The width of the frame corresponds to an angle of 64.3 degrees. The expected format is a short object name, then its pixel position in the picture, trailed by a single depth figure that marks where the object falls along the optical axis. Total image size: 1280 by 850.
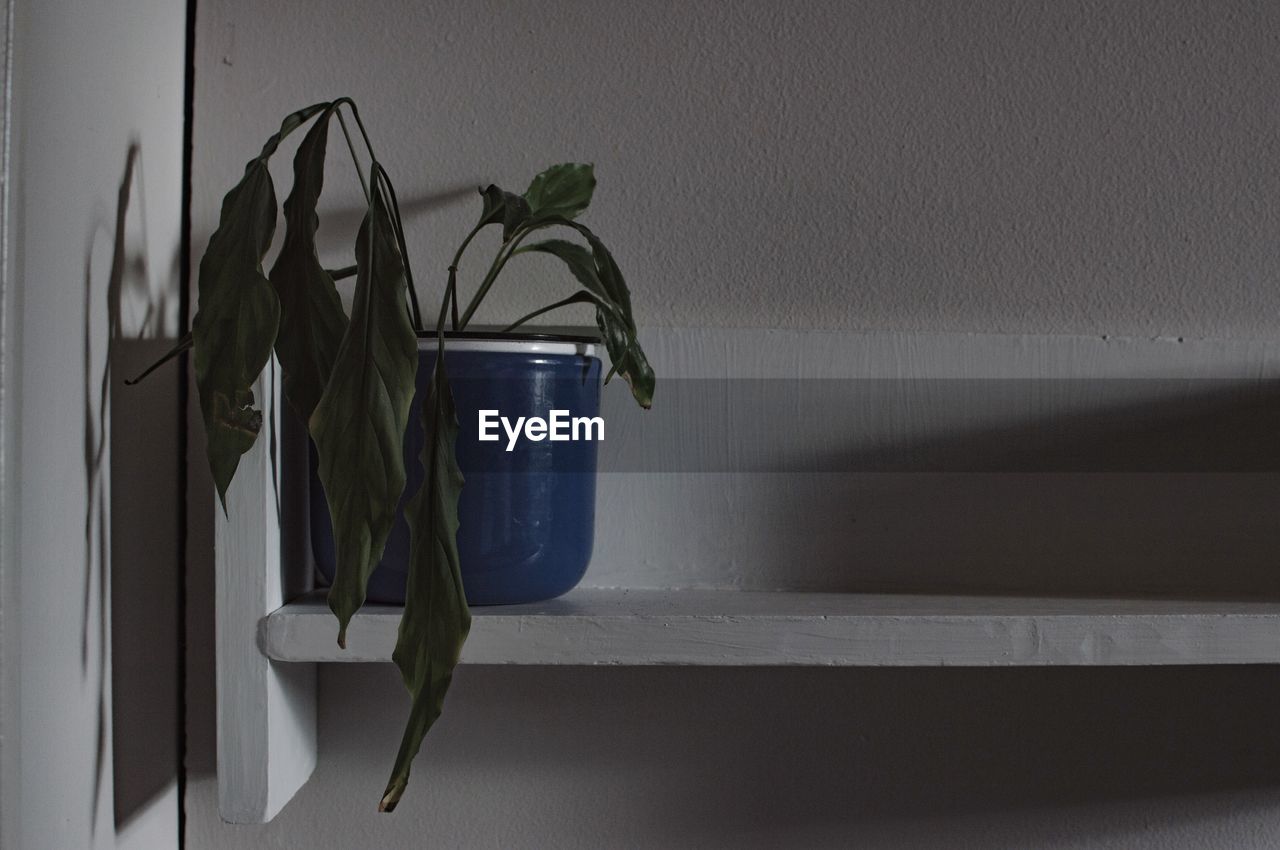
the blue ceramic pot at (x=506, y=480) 0.59
